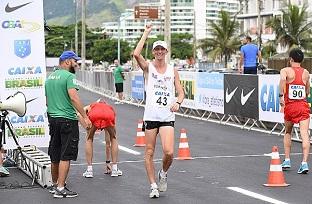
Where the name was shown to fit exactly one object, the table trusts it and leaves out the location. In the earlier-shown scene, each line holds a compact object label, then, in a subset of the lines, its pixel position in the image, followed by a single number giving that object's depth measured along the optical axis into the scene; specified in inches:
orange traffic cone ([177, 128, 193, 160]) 569.0
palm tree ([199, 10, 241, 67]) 3447.3
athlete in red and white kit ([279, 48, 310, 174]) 496.1
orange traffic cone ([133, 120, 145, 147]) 670.5
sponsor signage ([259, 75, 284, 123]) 759.7
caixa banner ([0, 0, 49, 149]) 483.5
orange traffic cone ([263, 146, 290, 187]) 435.5
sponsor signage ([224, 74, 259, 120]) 816.9
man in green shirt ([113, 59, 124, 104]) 1434.5
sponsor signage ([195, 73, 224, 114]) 920.1
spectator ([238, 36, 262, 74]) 863.1
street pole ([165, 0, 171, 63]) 1338.6
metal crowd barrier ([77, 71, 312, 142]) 802.2
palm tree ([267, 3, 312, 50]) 2598.4
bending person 484.1
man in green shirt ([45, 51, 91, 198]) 410.6
